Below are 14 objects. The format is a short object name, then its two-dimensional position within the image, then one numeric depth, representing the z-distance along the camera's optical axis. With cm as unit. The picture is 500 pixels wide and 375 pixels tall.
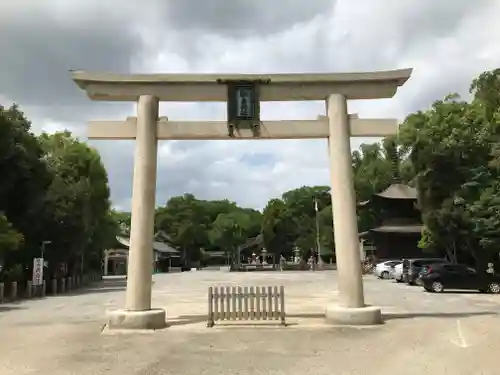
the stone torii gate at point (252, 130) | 1334
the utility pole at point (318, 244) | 6376
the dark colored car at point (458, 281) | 2634
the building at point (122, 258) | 7381
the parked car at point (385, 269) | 4131
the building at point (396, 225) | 4909
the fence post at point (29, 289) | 2959
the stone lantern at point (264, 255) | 8094
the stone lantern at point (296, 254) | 7357
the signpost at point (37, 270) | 2995
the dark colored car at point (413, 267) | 3200
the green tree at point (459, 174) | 2898
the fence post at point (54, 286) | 3254
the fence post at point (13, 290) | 2756
